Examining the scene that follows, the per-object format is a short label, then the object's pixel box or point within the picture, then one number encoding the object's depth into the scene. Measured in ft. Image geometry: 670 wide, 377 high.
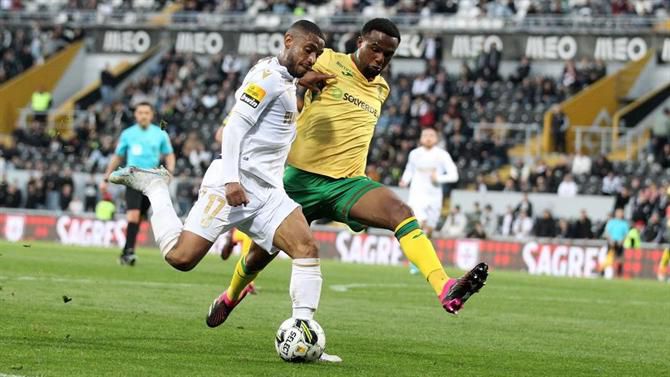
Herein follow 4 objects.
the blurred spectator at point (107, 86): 150.61
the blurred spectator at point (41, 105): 150.51
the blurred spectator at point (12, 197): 125.59
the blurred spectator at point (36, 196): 124.98
